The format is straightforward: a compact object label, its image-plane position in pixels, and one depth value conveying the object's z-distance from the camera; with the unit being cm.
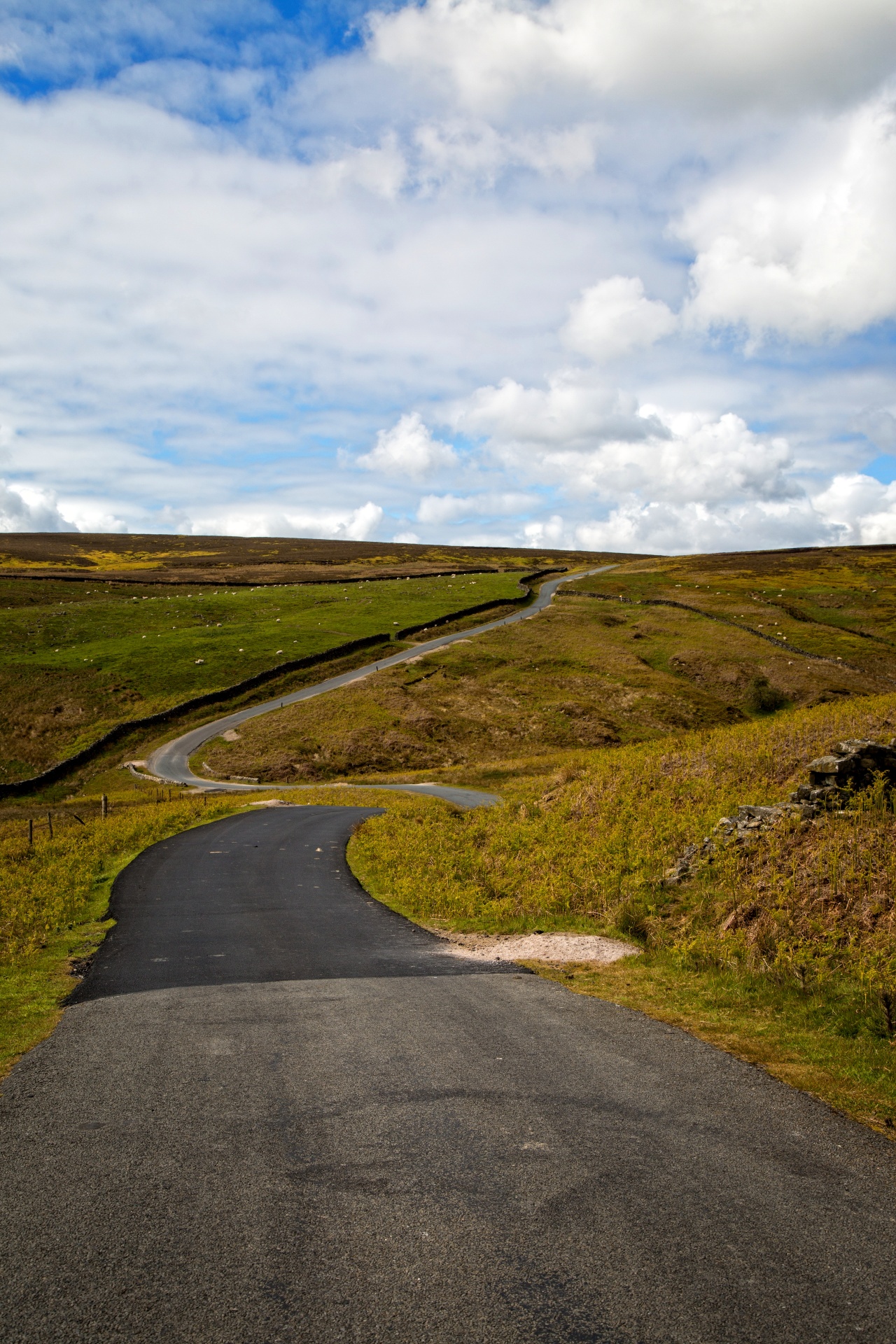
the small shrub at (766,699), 6475
